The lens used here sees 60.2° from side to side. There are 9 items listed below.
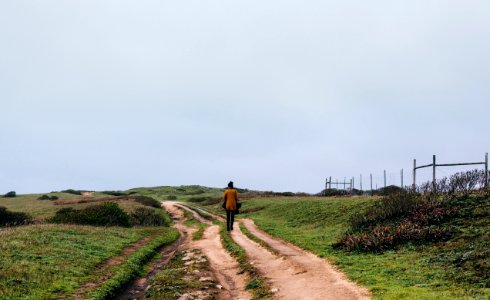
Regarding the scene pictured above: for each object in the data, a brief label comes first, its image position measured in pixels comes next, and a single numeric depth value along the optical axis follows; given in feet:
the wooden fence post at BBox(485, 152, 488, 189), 75.93
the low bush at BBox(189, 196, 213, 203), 274.57
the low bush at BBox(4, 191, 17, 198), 318.02
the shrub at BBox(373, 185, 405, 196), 164.92
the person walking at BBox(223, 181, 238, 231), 88.28
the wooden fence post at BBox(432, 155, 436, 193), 83.73
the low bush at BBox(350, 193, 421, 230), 75.36
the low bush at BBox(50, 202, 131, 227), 107.14
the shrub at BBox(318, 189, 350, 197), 198.70
